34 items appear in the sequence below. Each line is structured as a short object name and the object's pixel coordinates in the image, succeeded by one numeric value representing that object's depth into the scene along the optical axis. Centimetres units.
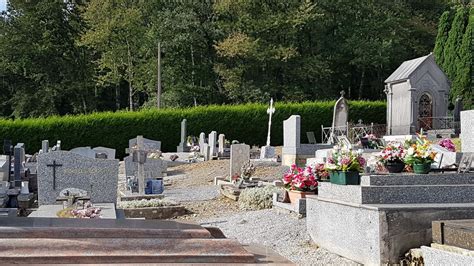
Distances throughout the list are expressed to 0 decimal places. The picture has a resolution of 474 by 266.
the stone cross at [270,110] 2628
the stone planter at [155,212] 1088
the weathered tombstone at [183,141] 2589
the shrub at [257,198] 1134
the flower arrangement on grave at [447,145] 1116
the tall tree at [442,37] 3250
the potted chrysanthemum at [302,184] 977
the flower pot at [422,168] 779
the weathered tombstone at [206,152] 2253
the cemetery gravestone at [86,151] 1584
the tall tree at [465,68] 3084
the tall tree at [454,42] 3170
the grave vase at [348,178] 766
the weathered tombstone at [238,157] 1530
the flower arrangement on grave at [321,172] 970
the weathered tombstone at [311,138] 2572
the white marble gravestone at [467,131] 977
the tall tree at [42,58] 3734
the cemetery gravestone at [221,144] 2276
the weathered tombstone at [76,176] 927
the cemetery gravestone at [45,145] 2017
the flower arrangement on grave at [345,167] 768
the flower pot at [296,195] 971
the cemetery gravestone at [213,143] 2248
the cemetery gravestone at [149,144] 2273
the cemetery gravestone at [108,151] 1993
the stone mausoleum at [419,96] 2588
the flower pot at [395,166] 814
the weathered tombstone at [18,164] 1235
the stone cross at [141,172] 1304
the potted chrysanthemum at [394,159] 815
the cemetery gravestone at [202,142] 2404
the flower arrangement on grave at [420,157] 782
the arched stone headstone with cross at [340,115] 2440
